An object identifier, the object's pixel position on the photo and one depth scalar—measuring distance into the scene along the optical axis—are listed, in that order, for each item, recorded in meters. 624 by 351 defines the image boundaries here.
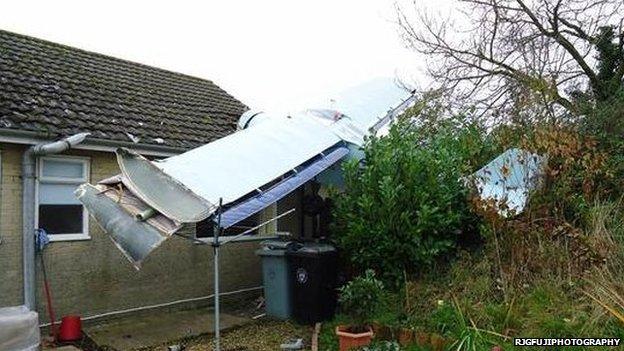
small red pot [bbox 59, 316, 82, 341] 7.54
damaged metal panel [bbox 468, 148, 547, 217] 7.81
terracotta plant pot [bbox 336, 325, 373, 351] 6.25
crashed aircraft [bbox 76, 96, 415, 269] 6.27
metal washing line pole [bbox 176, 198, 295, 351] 6.14
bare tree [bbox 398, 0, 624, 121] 14.56
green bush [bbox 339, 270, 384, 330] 7.30
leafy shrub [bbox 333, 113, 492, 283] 8.00
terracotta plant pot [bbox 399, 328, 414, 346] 6.40
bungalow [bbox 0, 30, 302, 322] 7.71
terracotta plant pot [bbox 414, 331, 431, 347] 6.18
